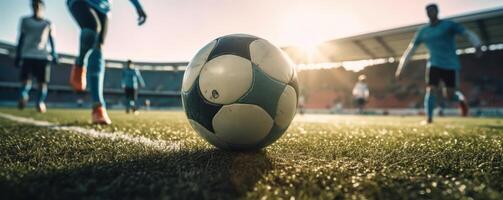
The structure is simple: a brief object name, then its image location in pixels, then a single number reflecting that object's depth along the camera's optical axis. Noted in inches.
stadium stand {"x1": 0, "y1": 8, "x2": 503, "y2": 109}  1024.3
